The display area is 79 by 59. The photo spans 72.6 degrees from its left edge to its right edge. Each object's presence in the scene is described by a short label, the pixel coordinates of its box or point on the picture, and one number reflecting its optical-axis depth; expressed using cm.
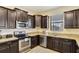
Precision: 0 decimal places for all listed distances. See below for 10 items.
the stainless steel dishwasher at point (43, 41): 244
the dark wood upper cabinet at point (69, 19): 186
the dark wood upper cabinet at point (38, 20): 271
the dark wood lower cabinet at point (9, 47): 133
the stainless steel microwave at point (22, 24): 200
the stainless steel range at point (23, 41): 194
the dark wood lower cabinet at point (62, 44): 171
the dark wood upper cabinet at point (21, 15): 196
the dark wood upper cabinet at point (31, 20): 253
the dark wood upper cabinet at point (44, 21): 270
